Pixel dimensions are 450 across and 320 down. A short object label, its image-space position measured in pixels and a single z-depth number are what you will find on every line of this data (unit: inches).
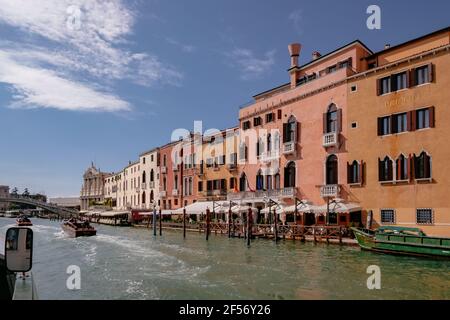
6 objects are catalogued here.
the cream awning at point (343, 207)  1034.1
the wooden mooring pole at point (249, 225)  1034.7
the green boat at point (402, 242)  756.0
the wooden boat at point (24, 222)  1814.7
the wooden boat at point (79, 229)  1534.2
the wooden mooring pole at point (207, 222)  1224.8
